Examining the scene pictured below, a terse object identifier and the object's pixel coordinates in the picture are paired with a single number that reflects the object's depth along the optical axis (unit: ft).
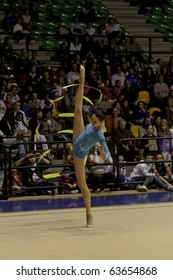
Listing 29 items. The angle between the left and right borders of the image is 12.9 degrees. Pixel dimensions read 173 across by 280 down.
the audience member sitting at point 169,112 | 53.52
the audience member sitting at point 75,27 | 61.21
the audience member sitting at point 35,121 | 46.09
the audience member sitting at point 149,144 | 43.94
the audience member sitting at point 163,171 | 41.86
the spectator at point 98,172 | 40.34
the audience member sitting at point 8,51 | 54.80
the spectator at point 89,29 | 62.59
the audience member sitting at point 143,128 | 48.03
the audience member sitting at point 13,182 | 38.81
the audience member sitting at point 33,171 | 39.96
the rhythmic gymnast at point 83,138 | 30.32
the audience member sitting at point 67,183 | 40.57
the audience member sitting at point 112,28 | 62.39
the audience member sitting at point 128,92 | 56.08
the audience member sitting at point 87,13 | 66.18
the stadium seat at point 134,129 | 51.53
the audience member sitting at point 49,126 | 45.79
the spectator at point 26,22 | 60.23
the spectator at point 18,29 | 58.41
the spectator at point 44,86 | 51.90
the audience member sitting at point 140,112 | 53.06
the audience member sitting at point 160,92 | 56.90
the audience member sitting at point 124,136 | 46.09
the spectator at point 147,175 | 41.65
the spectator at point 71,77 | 54.60
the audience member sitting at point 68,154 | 41.04
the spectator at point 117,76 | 57.44
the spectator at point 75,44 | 58.80
